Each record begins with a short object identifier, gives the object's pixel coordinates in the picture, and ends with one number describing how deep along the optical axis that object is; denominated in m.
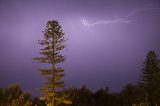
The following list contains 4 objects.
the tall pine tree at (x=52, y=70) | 41.53
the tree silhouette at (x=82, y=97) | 72.50
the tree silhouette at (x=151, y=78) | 62.41
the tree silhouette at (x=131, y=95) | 74.14
